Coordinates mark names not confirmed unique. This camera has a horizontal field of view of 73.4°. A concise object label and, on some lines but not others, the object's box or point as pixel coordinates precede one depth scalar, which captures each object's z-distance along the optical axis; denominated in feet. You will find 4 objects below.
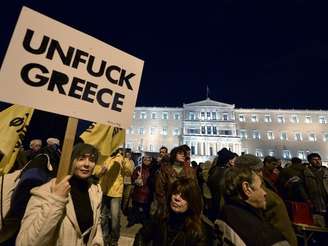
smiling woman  4.85
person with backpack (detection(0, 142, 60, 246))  6.29
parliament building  180.24
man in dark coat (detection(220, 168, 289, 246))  4.91
